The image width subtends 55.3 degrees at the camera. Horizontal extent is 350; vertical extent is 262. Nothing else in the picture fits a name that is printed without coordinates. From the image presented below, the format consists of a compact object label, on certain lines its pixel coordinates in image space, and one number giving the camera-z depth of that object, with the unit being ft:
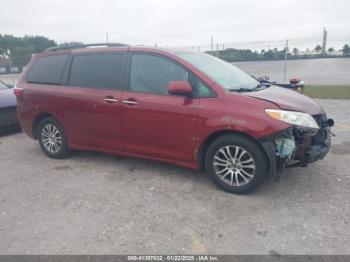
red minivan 12.24
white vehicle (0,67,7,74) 110.03
